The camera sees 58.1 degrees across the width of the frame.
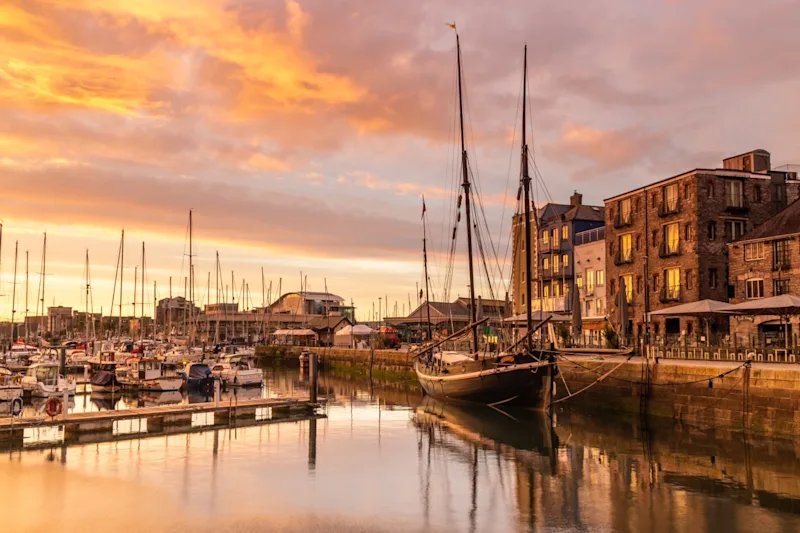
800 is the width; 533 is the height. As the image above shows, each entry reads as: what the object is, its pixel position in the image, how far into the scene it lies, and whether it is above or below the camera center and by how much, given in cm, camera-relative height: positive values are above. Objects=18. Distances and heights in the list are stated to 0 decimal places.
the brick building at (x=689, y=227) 5359 +758
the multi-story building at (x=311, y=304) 16425 +483
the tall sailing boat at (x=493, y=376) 4266 -314
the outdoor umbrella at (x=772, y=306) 3394 +90
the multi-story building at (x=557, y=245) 7269 +828
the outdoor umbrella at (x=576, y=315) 4289 +61
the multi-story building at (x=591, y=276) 6526 +463
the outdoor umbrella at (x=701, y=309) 3806 +88
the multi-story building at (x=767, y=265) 4762 +415
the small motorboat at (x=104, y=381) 5947 -470
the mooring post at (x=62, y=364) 6699 -366
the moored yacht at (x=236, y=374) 6394 -438
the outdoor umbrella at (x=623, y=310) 4259 +90
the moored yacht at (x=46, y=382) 4750 -385
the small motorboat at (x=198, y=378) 6384 -470
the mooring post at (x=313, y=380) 4391 -343
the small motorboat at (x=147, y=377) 5844 -432
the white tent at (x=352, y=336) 9888 -152
